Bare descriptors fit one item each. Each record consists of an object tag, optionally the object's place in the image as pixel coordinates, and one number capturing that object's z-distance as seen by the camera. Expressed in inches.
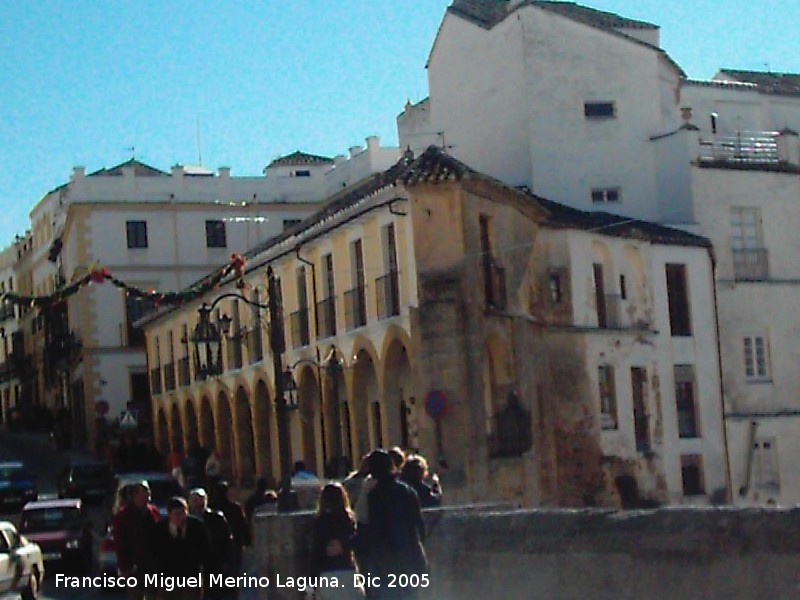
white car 793.6
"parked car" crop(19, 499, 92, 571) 1049.5
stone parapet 382.6
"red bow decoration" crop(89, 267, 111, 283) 1113.4
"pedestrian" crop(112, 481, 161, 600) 503.8
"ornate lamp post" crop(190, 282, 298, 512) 749.9
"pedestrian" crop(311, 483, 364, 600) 431.2
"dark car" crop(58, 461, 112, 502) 1651.1
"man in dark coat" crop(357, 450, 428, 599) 429.7
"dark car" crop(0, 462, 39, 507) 1651.1
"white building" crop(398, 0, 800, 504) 1552.7
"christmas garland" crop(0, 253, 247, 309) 1117.7
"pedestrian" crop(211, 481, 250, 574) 640.4
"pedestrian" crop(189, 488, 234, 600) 557.9
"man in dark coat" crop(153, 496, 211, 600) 491.2
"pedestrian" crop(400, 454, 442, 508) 552.1
